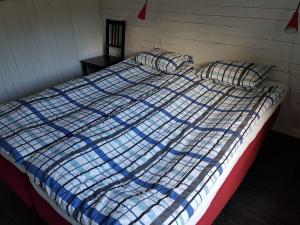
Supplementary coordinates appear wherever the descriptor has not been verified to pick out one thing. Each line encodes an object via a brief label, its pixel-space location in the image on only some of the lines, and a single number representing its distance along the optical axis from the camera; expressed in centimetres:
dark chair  307
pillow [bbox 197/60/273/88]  195
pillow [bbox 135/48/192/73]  242
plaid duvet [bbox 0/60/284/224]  107
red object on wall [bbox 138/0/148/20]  255
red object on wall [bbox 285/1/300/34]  166
